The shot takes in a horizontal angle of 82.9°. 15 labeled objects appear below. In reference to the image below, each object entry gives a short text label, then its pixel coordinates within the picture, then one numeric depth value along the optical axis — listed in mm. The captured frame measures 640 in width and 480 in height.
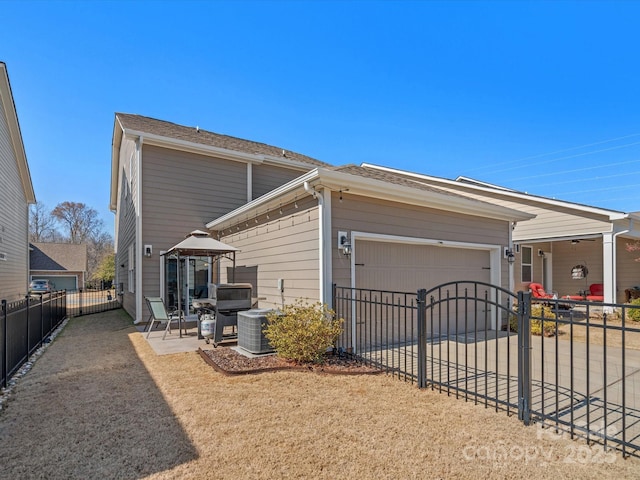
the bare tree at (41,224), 37331
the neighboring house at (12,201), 10844
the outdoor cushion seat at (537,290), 12047
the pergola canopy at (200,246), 7443
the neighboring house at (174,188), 9508
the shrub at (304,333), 5133
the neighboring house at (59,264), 29469
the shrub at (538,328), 8031
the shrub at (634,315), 10099
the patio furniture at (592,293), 13141
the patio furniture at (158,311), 7194
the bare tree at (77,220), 39344
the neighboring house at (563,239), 11125
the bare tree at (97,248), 40688
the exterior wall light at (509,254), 8625
